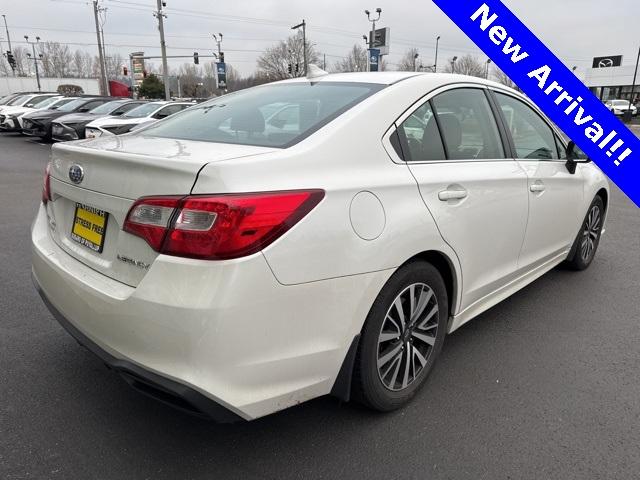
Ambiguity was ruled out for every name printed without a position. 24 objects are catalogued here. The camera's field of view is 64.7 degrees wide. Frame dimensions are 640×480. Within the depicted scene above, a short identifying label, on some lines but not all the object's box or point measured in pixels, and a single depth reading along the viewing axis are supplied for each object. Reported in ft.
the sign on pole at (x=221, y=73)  149.28
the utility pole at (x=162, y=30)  99.04
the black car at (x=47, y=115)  53.42
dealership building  228.96
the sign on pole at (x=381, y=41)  113.91
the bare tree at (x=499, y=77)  212.93
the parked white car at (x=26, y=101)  76.74
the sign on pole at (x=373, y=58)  105.91
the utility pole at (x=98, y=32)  125.04
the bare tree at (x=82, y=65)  336.90
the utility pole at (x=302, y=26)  131.24
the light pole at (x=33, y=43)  238.76
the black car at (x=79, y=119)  45.77
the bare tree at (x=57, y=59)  315.17
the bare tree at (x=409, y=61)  222.83
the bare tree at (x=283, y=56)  208.64
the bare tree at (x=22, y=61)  302.45
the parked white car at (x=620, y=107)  144.20
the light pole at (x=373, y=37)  120.06
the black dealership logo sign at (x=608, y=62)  244.22
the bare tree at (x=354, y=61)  223.08
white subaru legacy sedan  5.90
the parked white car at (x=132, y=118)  41.52
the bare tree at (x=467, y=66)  222.28
